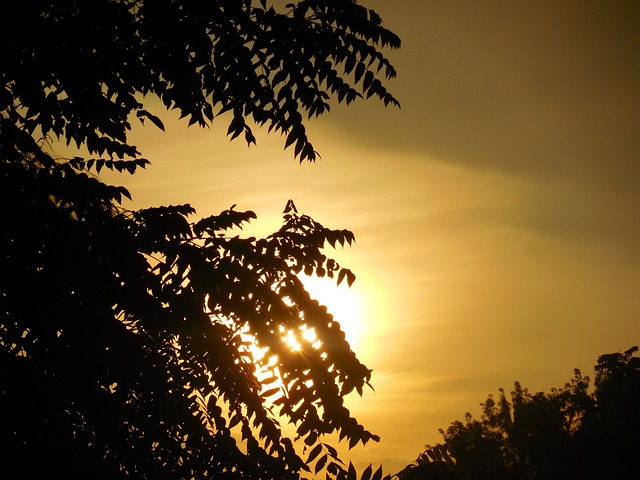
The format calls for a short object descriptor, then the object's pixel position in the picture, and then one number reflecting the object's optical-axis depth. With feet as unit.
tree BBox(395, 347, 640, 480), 164.14
